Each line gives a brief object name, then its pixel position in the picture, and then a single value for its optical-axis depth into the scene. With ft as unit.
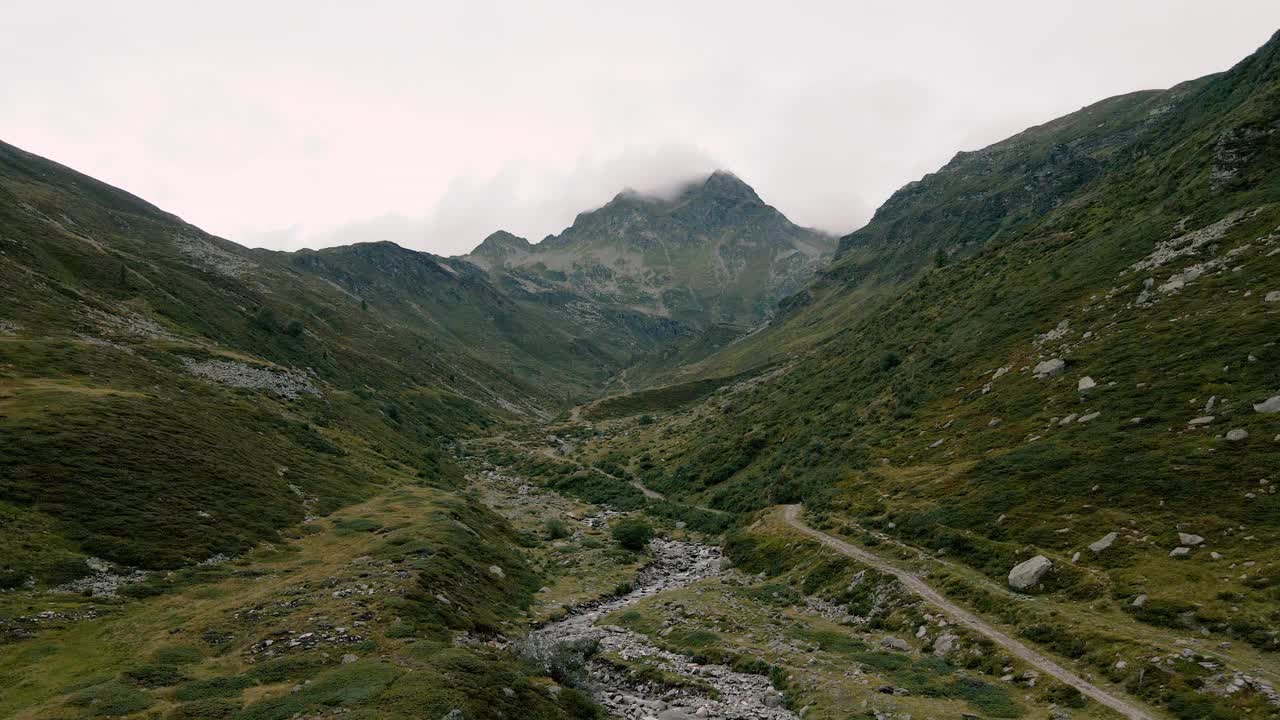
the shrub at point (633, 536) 209.36
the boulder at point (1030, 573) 114.21
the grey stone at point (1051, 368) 189.90
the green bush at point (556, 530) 229.04
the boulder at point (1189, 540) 102.78
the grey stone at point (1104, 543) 112.47
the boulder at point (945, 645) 102.99
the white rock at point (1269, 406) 118.52
